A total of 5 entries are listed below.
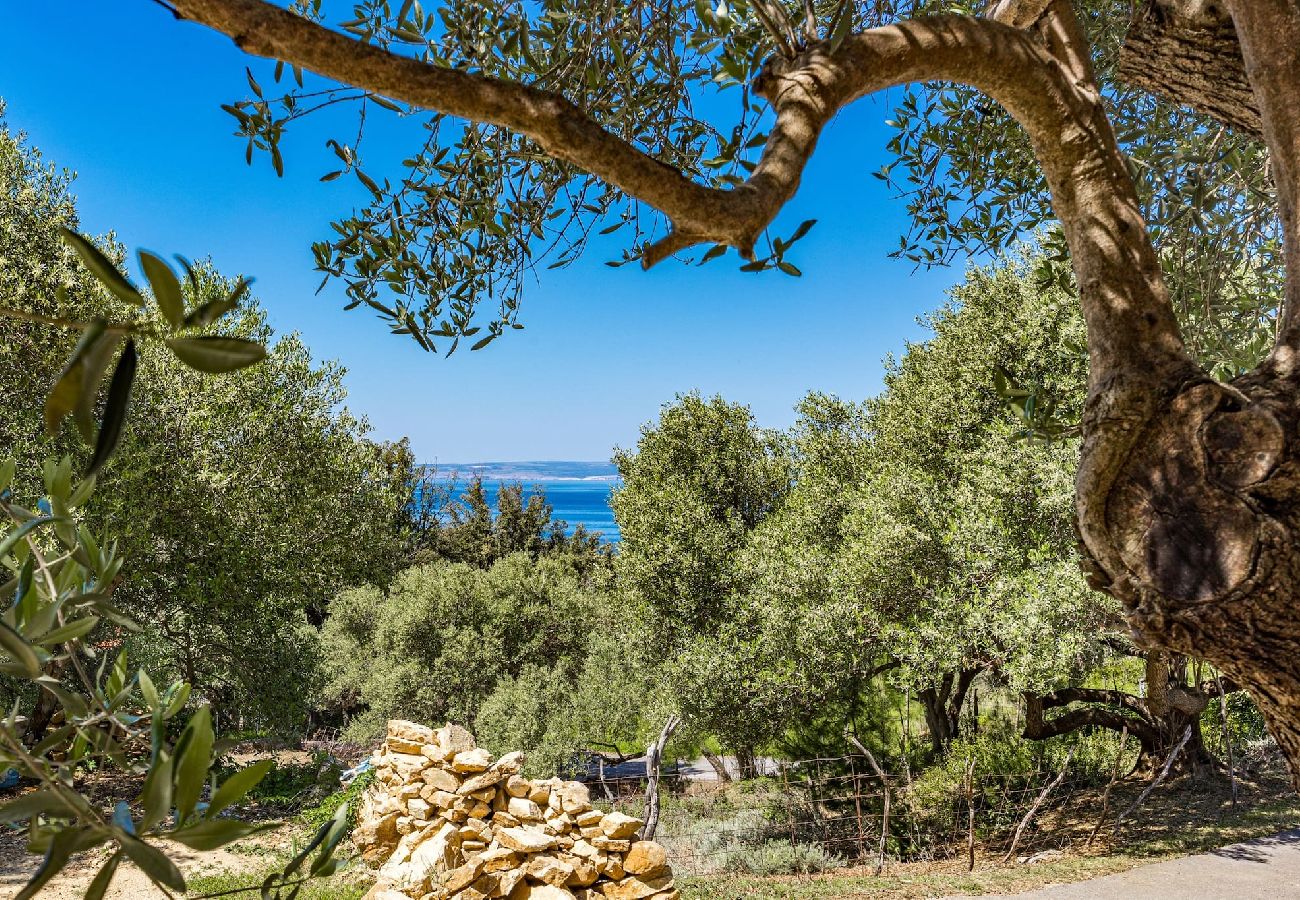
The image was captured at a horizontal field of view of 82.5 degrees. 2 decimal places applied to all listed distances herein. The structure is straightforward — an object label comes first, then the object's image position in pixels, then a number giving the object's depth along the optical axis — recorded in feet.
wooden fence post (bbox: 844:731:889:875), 29.32
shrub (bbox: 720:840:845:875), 28.73
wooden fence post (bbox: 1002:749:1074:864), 28.73
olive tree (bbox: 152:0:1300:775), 4.45
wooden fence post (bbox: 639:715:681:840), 26.86
